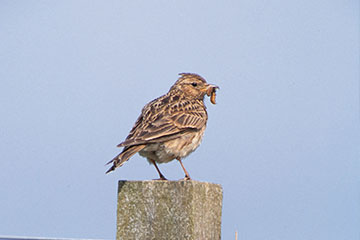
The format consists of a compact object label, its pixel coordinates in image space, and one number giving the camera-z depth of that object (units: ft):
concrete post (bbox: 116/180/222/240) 34.99
